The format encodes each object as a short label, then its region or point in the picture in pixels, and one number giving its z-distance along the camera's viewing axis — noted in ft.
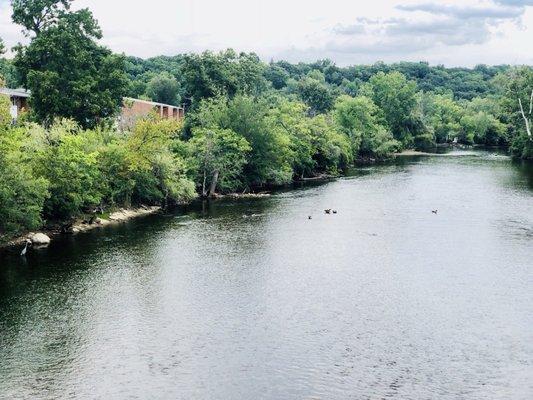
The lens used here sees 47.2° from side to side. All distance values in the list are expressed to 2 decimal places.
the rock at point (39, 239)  175.63
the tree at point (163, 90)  448.24
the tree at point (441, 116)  570.05
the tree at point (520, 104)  423.64
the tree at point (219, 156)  264.11
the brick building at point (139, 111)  292.26
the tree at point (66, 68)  232.12
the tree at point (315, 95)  518.37
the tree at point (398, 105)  501.56
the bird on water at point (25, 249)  164.66
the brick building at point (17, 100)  274.75
